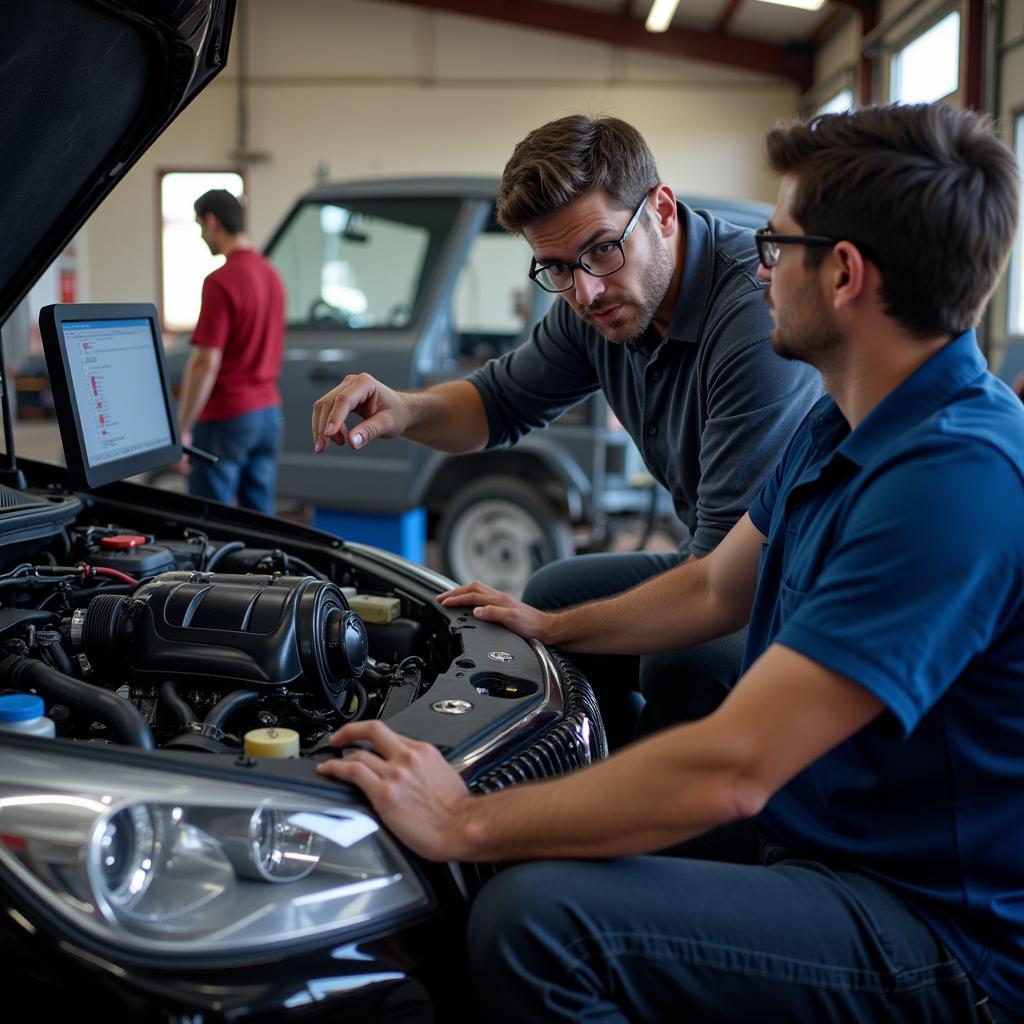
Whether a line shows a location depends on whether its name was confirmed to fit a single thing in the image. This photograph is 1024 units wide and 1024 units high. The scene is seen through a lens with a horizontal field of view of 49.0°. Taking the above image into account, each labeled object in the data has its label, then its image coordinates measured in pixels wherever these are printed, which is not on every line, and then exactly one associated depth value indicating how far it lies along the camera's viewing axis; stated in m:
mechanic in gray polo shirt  2.12
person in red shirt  4.65
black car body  1.16
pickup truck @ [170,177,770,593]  5.17
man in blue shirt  1.19
